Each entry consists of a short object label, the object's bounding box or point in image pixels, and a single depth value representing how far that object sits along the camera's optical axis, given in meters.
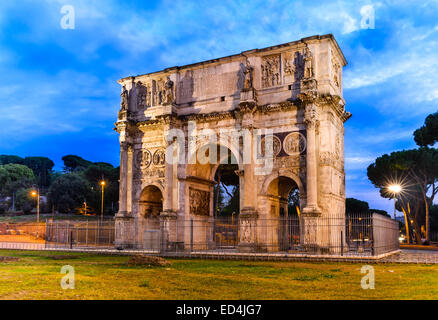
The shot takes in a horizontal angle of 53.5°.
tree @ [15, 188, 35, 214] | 59.50
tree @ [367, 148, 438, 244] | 35.12
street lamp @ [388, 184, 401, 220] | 23.48
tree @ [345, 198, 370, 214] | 49.15
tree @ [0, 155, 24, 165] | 96.81
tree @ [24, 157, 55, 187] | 84.18
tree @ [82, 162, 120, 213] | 54.25
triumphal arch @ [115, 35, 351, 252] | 20.34
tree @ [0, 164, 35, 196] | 64.69
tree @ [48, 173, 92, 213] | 54.00
